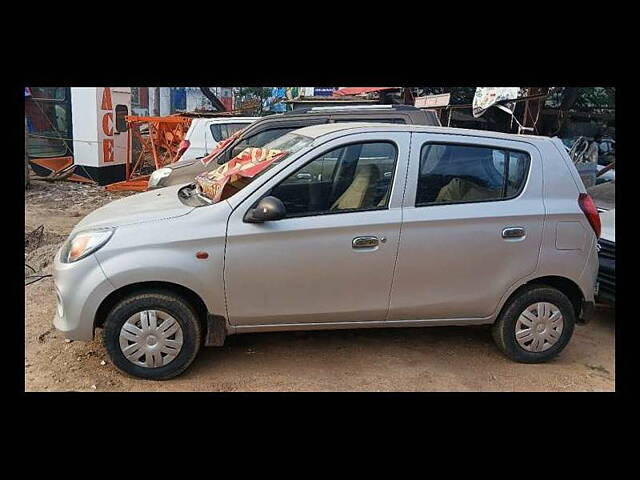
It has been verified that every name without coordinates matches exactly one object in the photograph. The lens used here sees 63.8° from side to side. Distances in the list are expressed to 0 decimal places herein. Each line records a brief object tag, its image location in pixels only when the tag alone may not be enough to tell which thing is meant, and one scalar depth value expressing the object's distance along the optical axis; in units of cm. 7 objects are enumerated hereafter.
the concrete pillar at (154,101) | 2364
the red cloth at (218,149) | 674
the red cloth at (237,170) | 382
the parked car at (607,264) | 471
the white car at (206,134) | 920
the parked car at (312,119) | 619
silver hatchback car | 345
